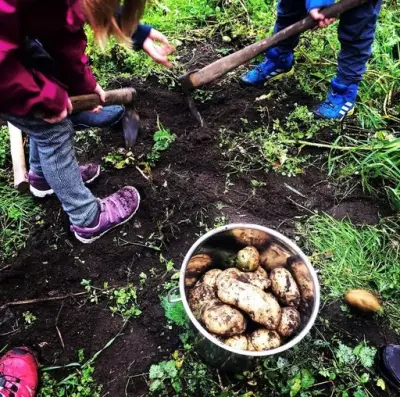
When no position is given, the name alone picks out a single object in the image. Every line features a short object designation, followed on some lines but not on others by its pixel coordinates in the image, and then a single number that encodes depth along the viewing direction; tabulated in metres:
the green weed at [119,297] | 2.08
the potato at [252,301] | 1.69
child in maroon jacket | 1.46
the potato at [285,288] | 1.81
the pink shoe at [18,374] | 1.82
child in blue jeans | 2.52
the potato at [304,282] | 1.75
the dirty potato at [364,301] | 2.07
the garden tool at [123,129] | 2.38
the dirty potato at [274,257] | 1.85
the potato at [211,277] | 1.84
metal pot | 1.54
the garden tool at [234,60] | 2.58
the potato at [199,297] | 1.76
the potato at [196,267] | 1.79
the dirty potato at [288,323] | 1.72
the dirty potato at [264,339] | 1.68
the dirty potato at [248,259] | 1.86
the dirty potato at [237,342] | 1.68
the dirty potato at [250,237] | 1.83
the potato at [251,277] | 1.79
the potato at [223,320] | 1.66
